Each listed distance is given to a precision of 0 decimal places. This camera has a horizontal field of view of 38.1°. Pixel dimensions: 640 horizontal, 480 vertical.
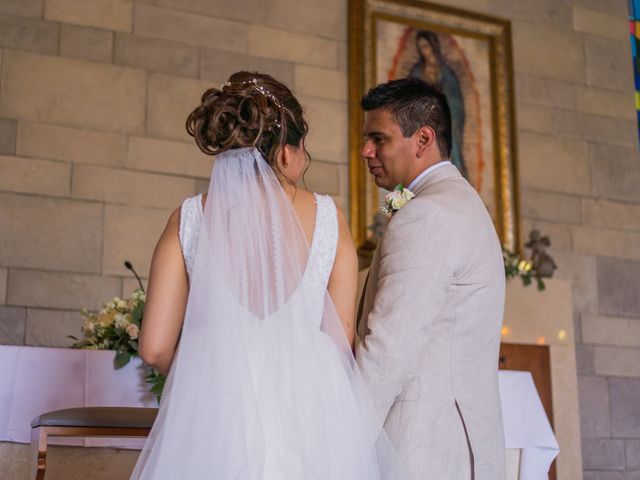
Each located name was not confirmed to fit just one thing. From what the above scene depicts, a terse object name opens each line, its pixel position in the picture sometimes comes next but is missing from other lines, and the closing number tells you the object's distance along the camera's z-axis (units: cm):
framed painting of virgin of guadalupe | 718
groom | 262
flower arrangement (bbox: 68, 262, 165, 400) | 407
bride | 240
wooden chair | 338
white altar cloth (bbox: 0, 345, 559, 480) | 391
